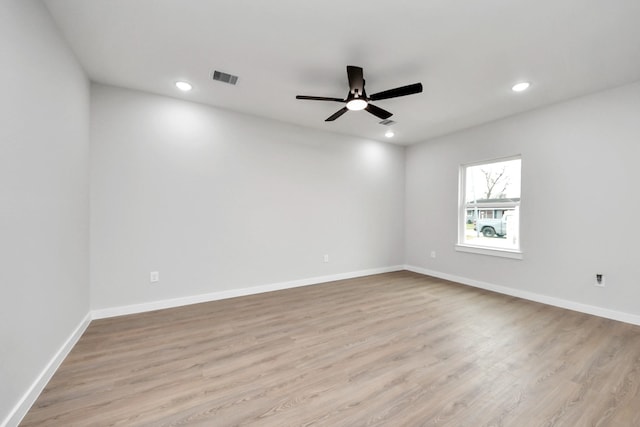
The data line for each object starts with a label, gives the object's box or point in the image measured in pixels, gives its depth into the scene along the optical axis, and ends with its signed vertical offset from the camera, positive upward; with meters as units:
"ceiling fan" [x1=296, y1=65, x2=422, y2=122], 2.34 +1.12
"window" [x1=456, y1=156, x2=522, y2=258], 4.00 +0.06
